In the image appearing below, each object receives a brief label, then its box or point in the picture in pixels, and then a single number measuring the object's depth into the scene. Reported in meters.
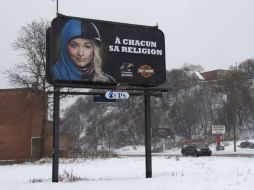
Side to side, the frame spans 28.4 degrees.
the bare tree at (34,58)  46.56
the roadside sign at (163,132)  86.81
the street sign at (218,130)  72.25
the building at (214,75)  115.42
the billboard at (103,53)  19.89
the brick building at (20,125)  49.91
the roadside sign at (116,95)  20.64
